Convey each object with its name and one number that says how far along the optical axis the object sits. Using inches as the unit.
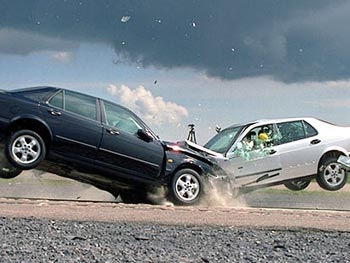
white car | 579.5
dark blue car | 476.7
